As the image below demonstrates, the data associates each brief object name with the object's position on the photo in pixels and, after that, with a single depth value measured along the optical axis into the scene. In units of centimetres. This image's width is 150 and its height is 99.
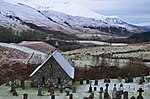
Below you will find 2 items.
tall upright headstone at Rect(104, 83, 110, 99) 2783
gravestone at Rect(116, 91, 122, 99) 2619
